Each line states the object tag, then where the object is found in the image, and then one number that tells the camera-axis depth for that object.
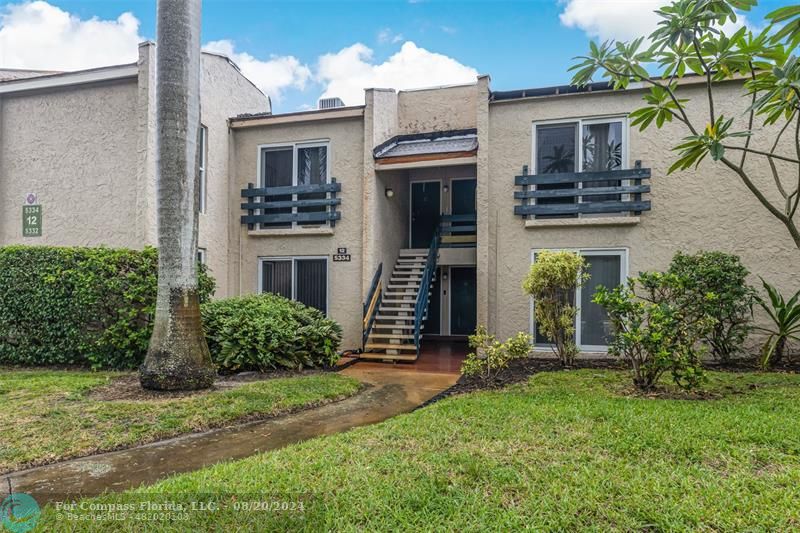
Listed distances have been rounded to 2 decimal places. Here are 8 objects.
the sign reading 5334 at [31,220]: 10.51
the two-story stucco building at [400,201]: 9.16
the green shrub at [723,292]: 7.95
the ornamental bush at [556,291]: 8.23
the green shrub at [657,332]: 5.66
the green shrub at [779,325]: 7.90
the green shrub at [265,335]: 8.13
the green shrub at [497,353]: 6.91
